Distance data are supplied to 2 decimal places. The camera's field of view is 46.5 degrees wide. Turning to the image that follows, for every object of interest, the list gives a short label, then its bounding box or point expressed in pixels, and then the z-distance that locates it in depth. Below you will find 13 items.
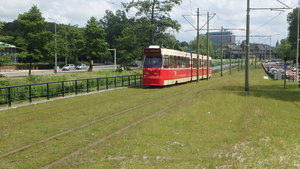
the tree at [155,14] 40.88
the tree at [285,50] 107.21
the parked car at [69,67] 77.24
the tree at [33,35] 44.66
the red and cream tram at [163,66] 27.56
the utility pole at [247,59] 22.25
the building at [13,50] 79.31
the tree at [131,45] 42.09
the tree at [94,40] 59.56
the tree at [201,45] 121.38
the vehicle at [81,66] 82.68
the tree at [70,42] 65.50
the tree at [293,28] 93.88
